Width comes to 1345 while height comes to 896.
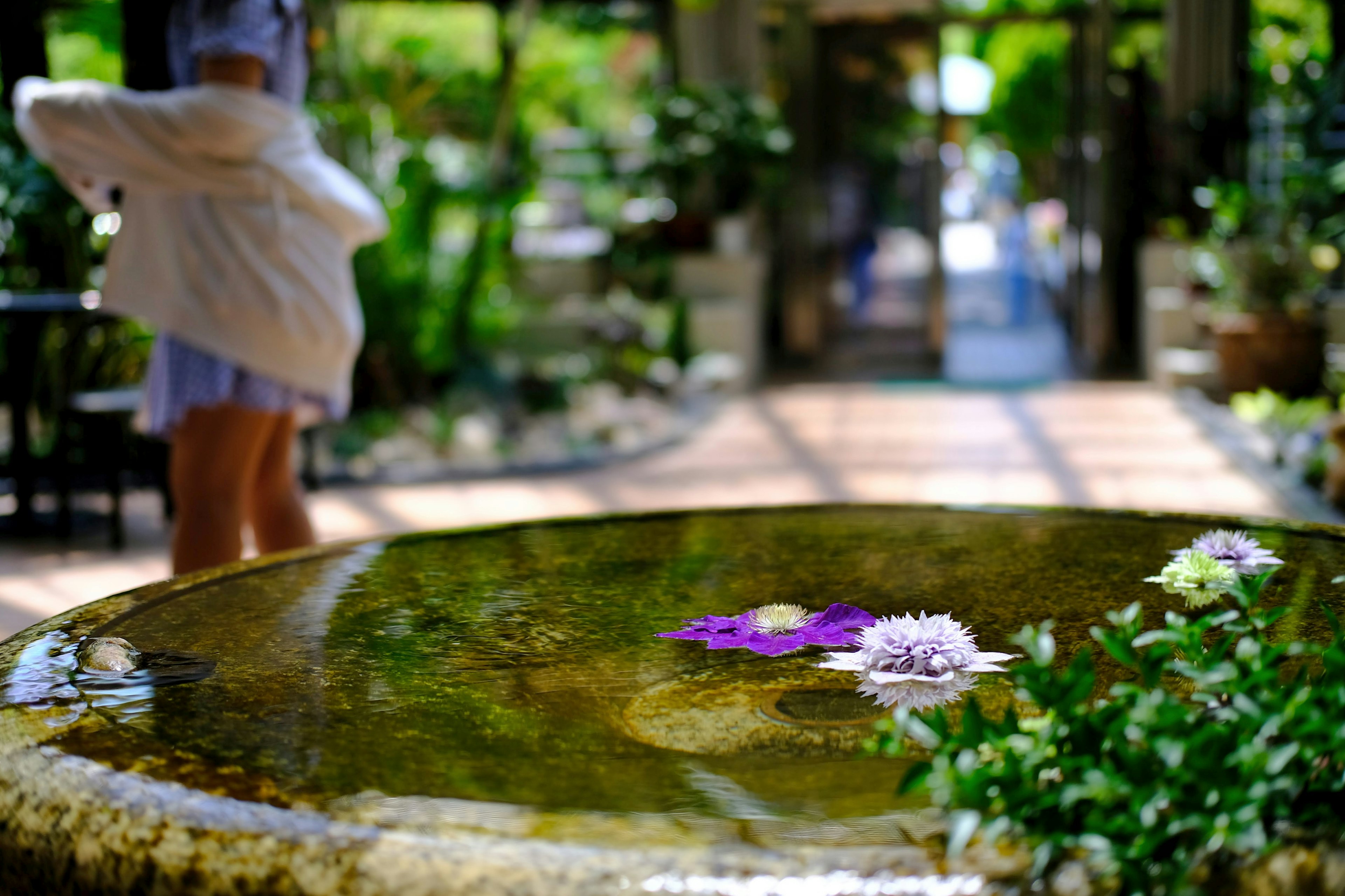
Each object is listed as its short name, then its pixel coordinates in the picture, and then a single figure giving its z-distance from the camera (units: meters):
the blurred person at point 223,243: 2.12
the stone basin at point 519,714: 0.63
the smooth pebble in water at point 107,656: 0.94
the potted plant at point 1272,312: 7.11
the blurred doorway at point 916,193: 9.76
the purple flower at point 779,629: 1.03
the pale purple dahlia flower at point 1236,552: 1.14
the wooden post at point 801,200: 9.99
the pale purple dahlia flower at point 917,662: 0.92
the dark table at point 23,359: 4.48
